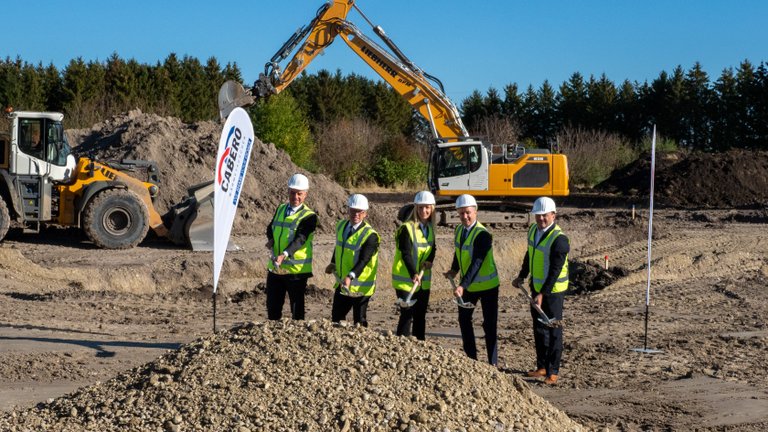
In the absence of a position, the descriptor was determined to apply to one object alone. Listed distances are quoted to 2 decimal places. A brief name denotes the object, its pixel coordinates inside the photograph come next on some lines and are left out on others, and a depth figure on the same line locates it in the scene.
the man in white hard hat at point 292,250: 9.78
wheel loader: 17.83
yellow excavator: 21.42
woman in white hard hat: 9.46
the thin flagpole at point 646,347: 11.20
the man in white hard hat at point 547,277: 9.41
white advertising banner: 9.70
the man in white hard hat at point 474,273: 9.38
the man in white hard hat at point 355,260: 9.52
